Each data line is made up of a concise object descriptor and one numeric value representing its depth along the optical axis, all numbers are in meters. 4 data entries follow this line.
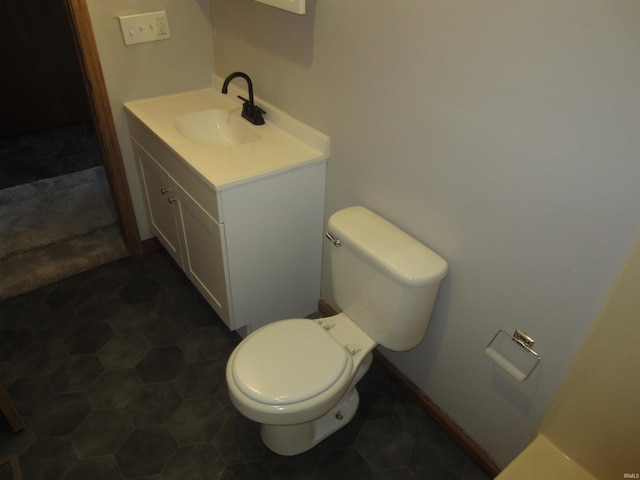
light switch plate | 1.88
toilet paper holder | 1.28
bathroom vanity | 1.60
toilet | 1.34
